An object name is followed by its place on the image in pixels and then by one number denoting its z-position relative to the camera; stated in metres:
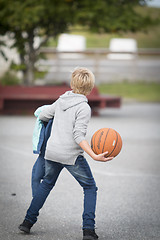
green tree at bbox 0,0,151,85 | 24.22
